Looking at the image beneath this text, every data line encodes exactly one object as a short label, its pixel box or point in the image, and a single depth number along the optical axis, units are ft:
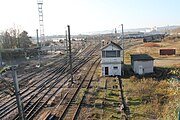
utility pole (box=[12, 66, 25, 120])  41.56
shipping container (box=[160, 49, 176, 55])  164.35
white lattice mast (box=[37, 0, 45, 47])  178.02
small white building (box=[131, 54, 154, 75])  101.44
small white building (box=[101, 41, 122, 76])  101.76
